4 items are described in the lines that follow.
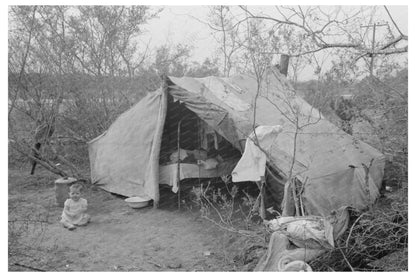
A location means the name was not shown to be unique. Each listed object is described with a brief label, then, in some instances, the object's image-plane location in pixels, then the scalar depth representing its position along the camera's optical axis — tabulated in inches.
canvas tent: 178.2
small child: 213.0
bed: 235.5
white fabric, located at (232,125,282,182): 184.9
